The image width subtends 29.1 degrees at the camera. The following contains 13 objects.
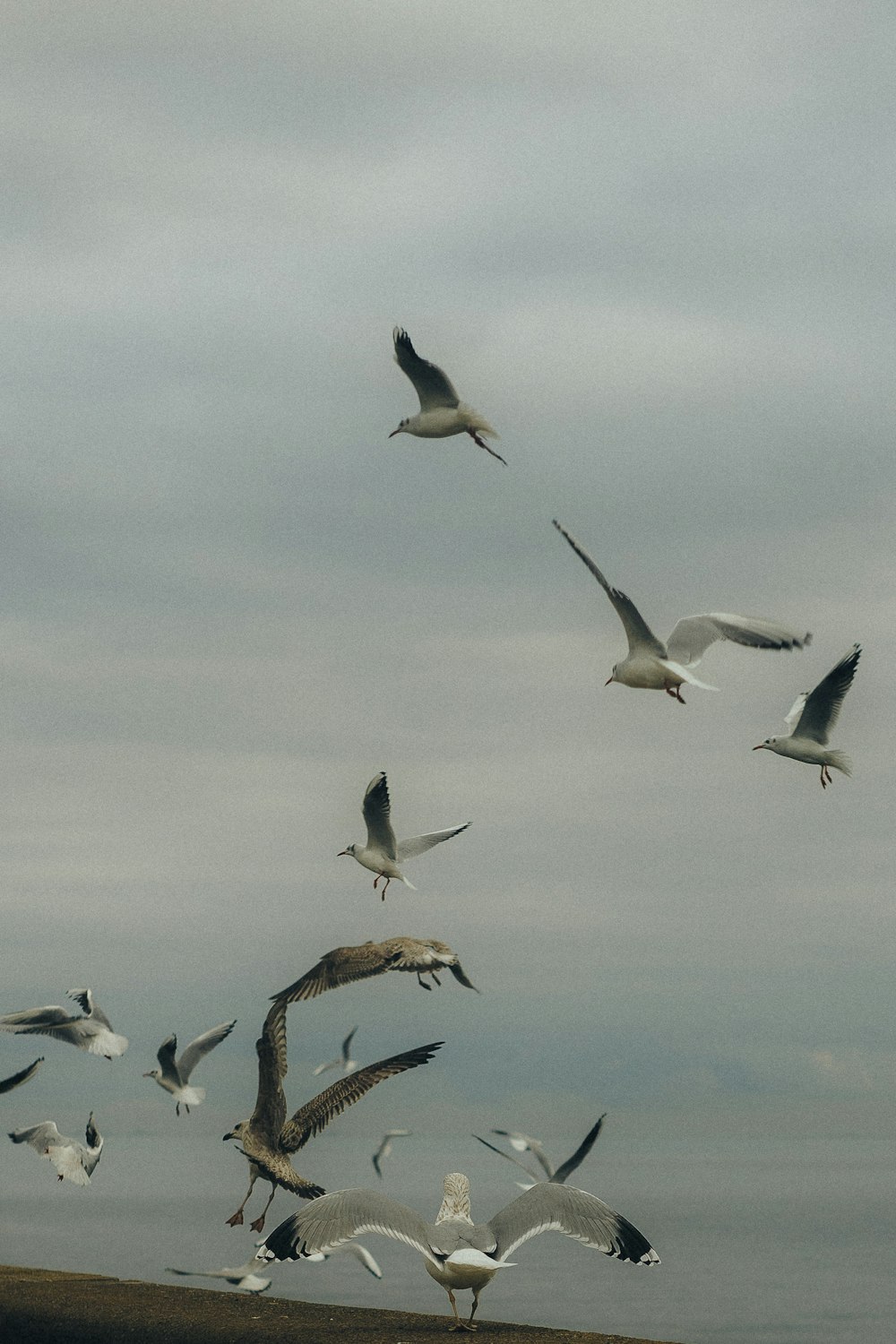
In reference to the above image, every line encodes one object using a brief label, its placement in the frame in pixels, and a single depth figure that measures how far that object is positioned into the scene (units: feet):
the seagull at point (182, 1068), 63.57
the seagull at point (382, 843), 56.95
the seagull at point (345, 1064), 52.29
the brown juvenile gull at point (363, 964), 53.47
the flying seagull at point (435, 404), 54.95
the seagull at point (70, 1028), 61.21
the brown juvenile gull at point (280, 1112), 49.29
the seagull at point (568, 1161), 47.26
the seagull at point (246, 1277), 45.96
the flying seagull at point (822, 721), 54.90
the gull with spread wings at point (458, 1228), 39.78
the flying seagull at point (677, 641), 50.44
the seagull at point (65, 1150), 59.00
